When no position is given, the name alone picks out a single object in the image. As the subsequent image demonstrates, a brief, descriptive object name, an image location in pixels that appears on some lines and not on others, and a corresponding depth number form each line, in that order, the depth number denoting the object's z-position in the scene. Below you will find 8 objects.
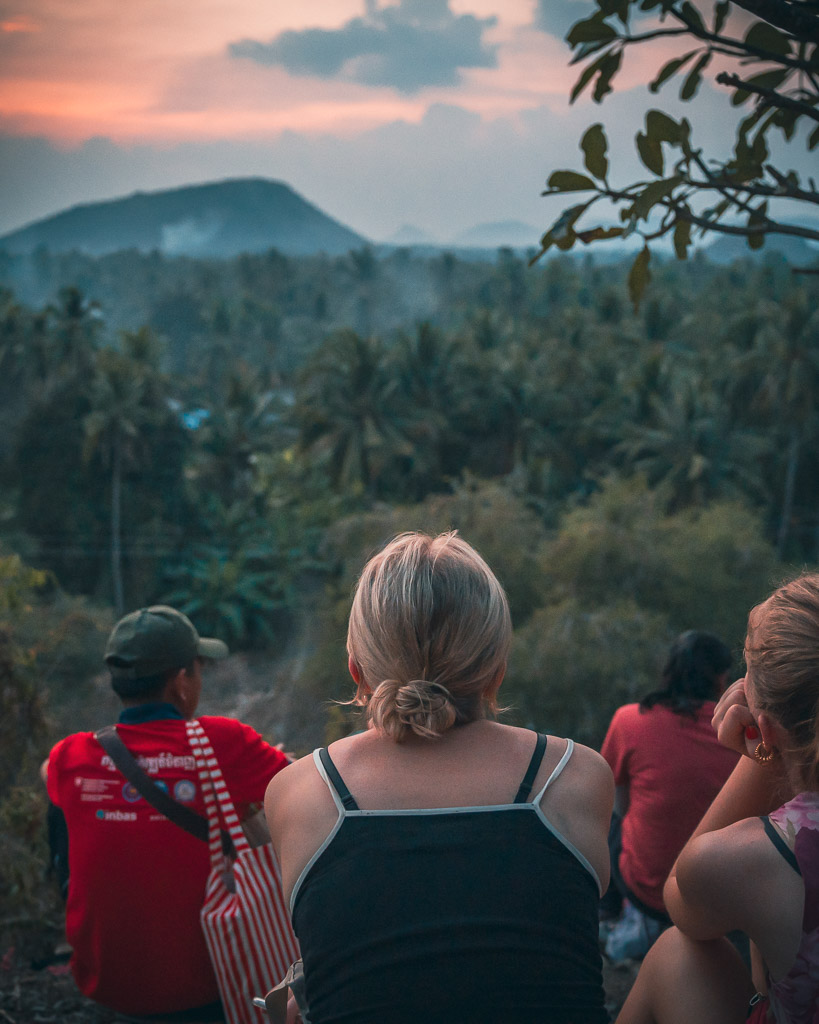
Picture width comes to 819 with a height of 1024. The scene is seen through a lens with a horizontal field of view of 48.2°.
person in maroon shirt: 2.95
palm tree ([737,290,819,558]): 32.09
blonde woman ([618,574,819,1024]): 1.42
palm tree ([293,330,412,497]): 30.41
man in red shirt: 2.02
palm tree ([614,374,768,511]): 29.84
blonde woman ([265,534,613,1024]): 1.27
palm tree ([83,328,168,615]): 29.91
